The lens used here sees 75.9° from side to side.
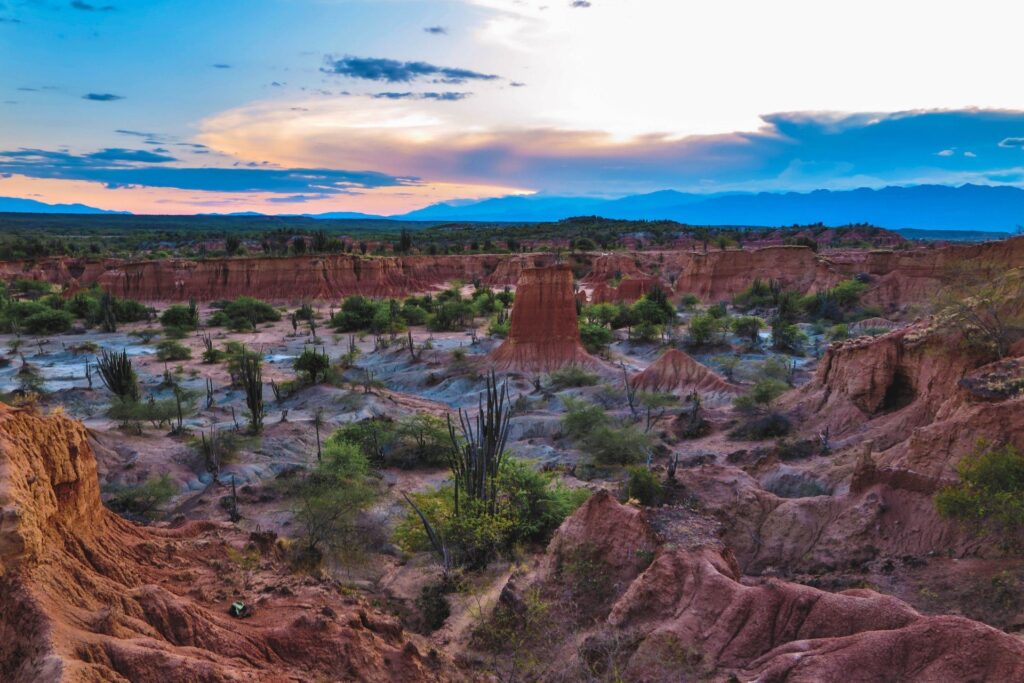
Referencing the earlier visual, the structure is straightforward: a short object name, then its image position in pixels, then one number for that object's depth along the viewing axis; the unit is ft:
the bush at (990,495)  39.60
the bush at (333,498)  55.11
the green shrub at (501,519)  53.21
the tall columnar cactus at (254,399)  92.73
